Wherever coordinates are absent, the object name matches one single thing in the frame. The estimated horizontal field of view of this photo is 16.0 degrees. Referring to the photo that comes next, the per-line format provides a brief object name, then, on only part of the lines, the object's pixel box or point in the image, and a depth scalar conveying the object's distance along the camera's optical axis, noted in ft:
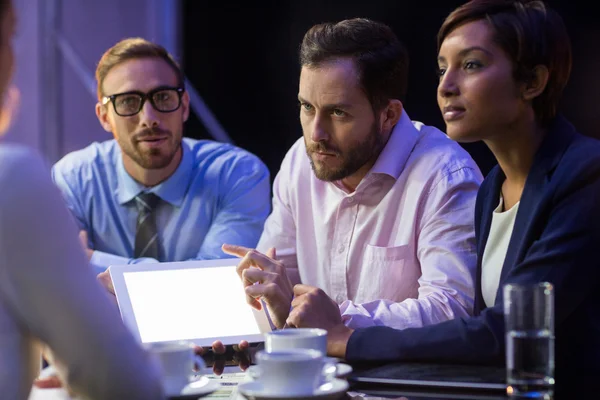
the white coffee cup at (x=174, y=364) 8.76
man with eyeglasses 14.44
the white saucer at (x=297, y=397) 8.68
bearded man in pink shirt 11.26
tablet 10.19
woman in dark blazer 9.80
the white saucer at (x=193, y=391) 8.75
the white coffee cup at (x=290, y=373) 8.69
